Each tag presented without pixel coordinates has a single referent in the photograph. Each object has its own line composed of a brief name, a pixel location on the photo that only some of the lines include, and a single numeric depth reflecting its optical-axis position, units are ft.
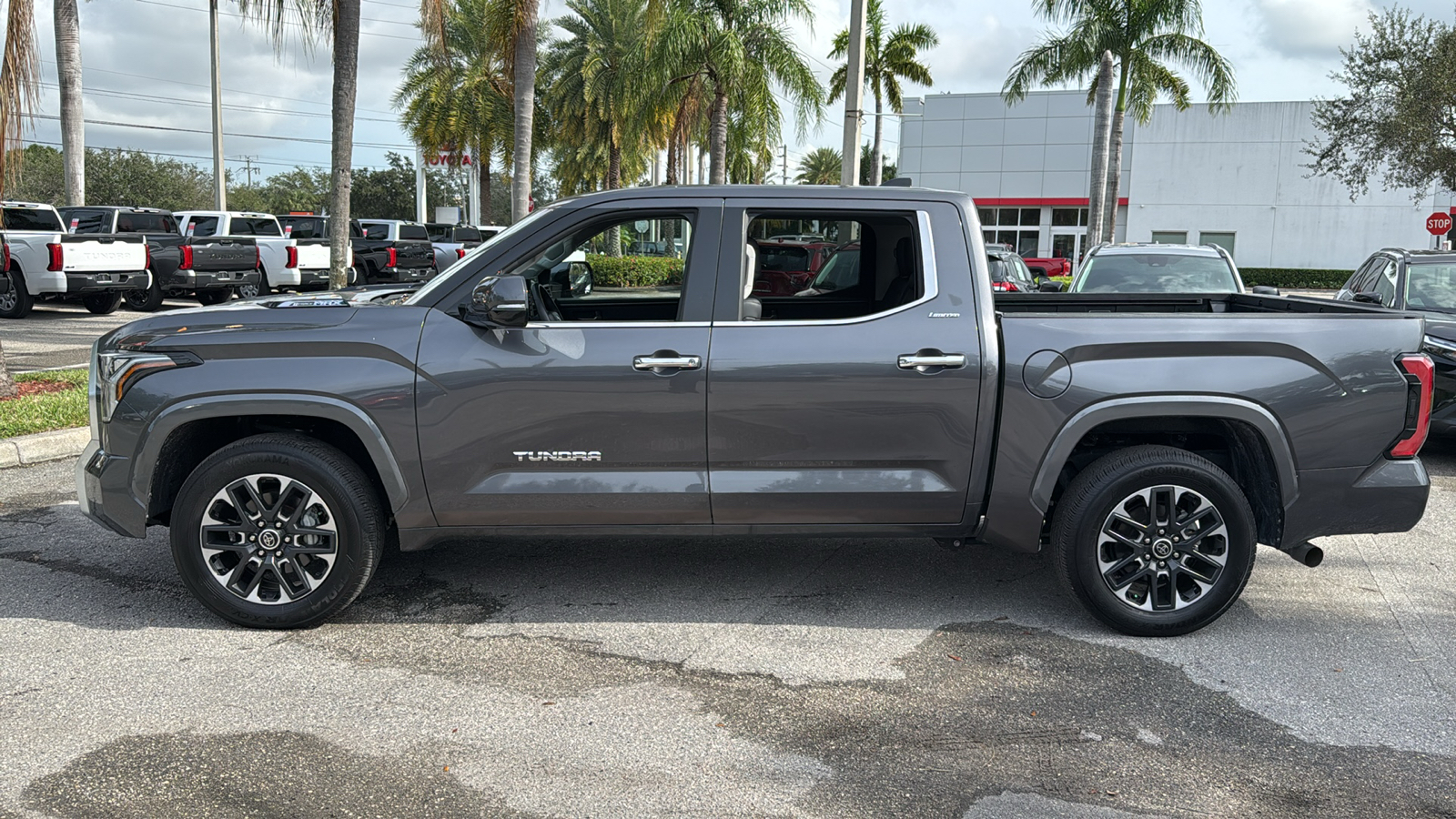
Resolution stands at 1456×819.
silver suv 36.70
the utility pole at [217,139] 97.91
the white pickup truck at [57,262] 55.57
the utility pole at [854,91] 57.11
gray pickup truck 14.94
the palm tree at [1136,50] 83.97
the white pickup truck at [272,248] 69.46
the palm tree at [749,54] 75.51
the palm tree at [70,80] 53.21
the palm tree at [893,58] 132.77
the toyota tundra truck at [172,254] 61.57
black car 27.12
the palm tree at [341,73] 43.06
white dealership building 163.32
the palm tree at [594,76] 111.45
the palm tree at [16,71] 32.19
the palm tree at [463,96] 113.09
